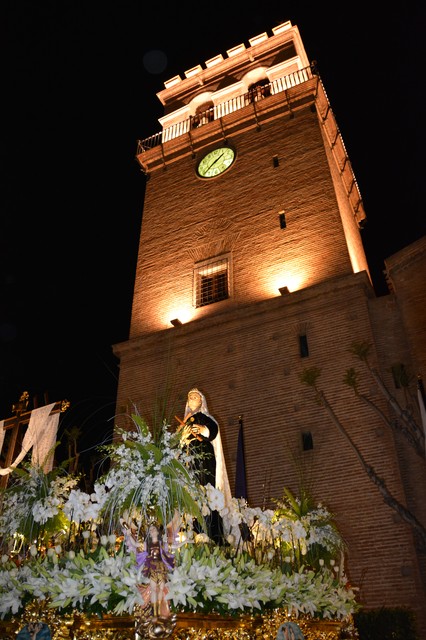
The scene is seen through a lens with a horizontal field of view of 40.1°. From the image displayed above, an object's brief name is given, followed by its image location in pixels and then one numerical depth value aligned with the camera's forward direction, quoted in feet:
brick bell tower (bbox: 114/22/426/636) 42.96
